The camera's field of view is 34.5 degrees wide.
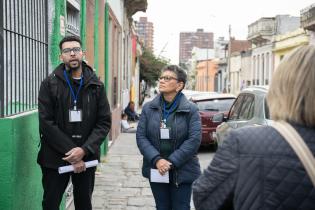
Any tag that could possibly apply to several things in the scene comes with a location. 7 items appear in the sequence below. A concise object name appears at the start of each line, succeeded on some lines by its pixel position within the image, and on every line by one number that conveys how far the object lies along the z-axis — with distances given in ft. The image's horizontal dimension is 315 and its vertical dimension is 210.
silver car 25.03
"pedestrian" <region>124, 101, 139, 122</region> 66.84
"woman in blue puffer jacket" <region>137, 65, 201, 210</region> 14.53
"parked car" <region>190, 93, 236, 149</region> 43.88
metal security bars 14.42
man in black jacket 13.99
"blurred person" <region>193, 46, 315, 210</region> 6.91
